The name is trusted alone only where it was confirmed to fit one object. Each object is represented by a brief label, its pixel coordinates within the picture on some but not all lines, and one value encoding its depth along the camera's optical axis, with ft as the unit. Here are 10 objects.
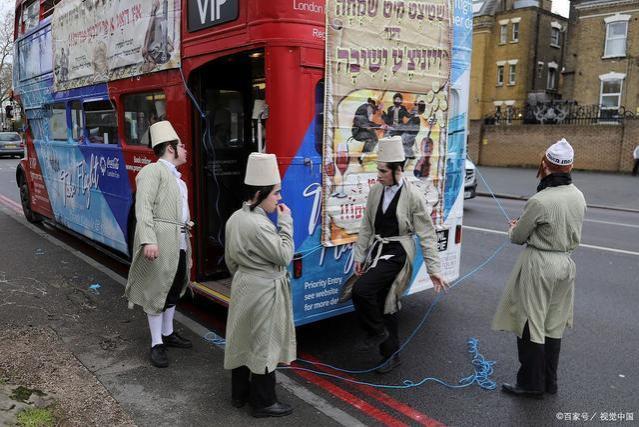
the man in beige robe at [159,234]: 13.53
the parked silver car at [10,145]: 104.47
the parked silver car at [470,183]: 42.42
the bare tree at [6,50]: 152.97
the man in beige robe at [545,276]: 11.84
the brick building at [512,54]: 119.14
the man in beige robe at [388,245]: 13.14
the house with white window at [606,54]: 93.04
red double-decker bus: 13.33
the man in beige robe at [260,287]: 11.02
